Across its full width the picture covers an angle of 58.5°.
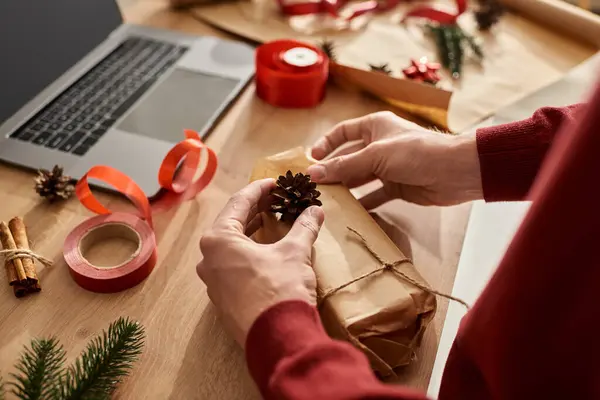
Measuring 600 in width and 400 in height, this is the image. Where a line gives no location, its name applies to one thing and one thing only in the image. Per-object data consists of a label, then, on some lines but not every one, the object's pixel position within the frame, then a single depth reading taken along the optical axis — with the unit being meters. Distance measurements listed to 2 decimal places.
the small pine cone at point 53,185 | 0.77
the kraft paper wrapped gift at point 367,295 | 0.57
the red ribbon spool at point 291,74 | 0.98
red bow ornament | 1.05
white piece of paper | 0.71
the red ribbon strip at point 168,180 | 0.74
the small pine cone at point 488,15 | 1.26
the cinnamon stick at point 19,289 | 0.65
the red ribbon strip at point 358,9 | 1.25
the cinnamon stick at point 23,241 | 0.66
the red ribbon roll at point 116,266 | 0.66
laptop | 0.85
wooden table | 0.60
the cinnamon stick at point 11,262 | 0.65
